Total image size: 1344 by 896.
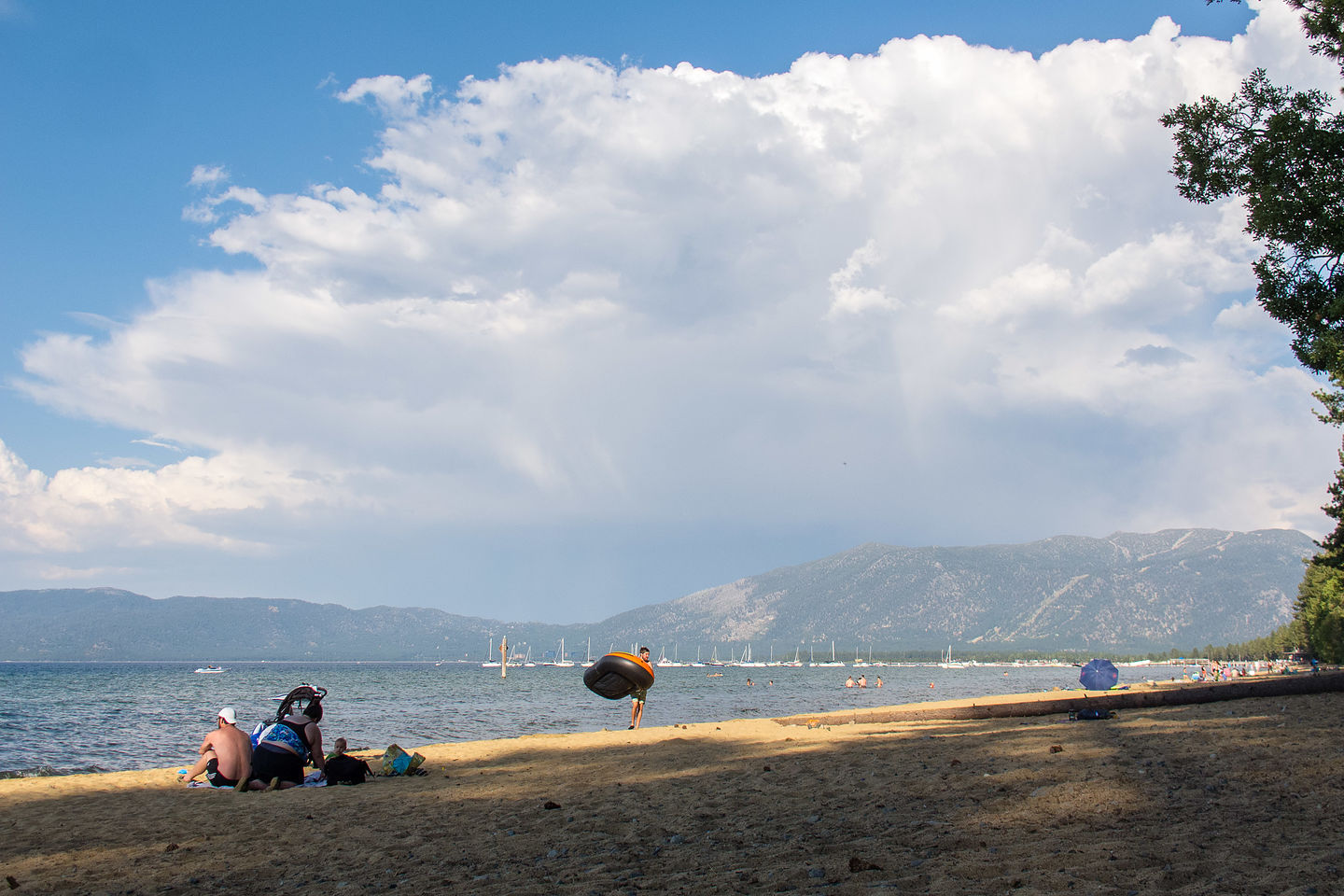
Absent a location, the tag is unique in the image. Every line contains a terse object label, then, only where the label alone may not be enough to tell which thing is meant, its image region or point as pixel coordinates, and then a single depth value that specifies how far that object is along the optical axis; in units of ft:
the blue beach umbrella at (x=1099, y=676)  128.67
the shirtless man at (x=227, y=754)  45.06
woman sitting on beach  44.73
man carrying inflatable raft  75.00
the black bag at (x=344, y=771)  45.78
